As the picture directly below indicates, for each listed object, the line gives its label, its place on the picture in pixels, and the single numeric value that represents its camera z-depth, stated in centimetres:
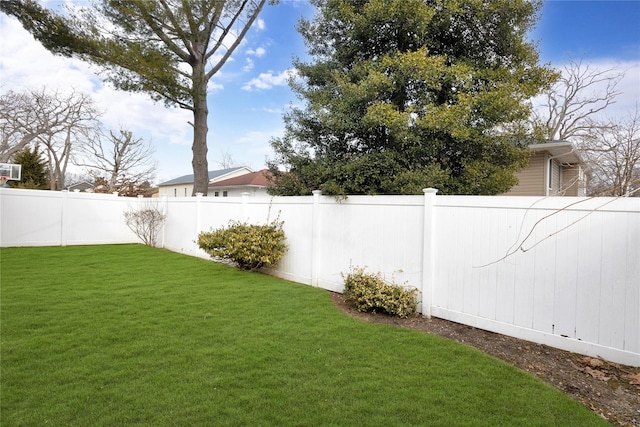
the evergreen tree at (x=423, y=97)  587
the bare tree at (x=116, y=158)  2591
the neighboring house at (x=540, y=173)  1009
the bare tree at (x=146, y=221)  1148
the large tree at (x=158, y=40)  993
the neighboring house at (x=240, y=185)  2233
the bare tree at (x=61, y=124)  2167
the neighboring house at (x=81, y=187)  3383
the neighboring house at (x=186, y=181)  2681
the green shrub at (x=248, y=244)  683
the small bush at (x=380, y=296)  460
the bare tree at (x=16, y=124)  1967
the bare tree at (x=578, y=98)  1369
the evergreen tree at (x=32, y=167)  2162
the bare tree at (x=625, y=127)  1012
